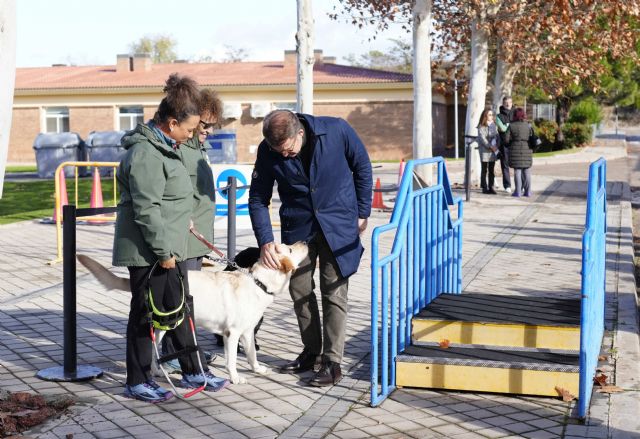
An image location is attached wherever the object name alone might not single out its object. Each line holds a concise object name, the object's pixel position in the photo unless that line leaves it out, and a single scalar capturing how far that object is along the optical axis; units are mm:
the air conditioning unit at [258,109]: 47125
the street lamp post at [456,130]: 40319
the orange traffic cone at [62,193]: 13813
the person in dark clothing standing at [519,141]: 19844
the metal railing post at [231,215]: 8906
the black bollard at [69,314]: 6223
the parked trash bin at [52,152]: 33422
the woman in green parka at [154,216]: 5461
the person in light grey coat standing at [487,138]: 20422
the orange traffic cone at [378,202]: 18448
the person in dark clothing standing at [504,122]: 20188
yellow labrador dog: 6023
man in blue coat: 6062
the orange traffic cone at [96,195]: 16750
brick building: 45844
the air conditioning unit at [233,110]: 47281
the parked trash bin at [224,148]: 25516
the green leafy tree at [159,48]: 105312
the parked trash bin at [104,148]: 33375
